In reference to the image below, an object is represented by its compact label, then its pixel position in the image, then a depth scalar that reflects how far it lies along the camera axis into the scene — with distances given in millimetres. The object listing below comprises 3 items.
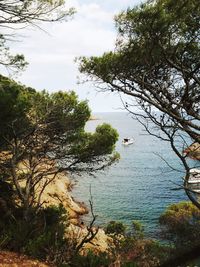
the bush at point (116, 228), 24925
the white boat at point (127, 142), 102531
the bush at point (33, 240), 9438
